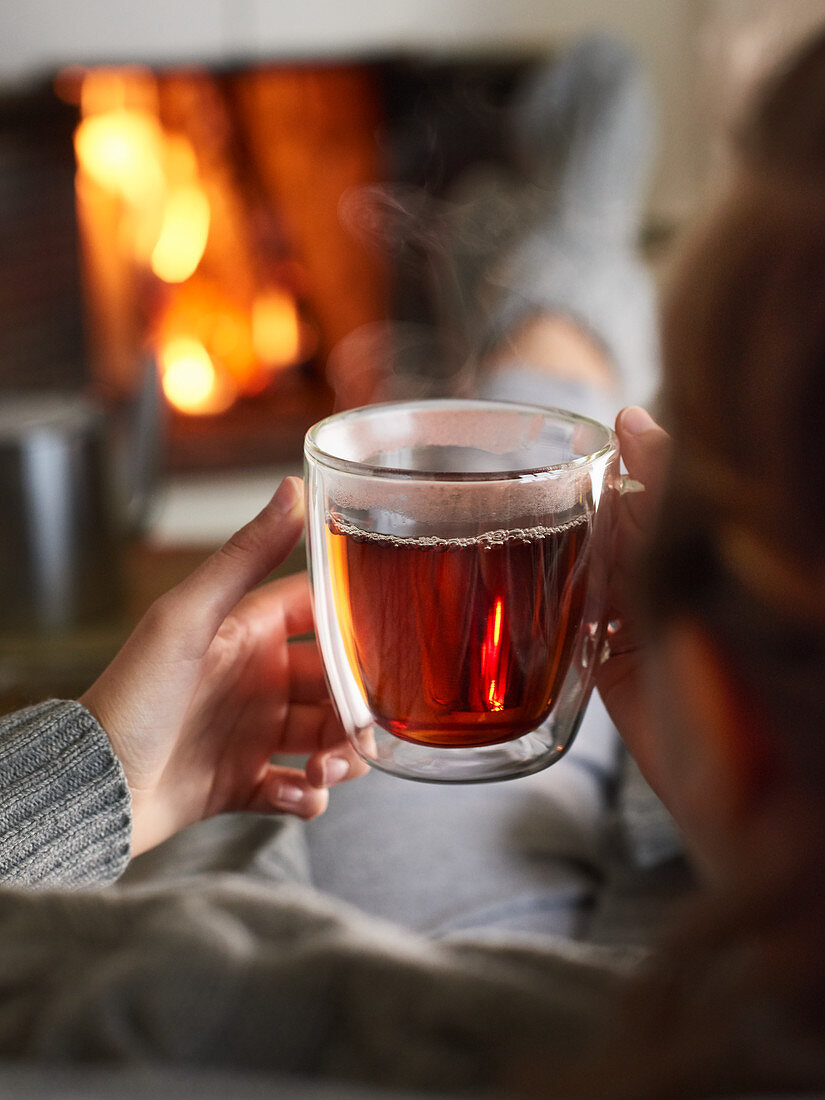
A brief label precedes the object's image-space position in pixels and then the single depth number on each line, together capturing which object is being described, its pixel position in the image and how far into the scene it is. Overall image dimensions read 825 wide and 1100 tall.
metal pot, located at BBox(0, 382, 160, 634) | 1.31
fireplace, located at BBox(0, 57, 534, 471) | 1.91
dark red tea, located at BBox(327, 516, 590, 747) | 0.47
